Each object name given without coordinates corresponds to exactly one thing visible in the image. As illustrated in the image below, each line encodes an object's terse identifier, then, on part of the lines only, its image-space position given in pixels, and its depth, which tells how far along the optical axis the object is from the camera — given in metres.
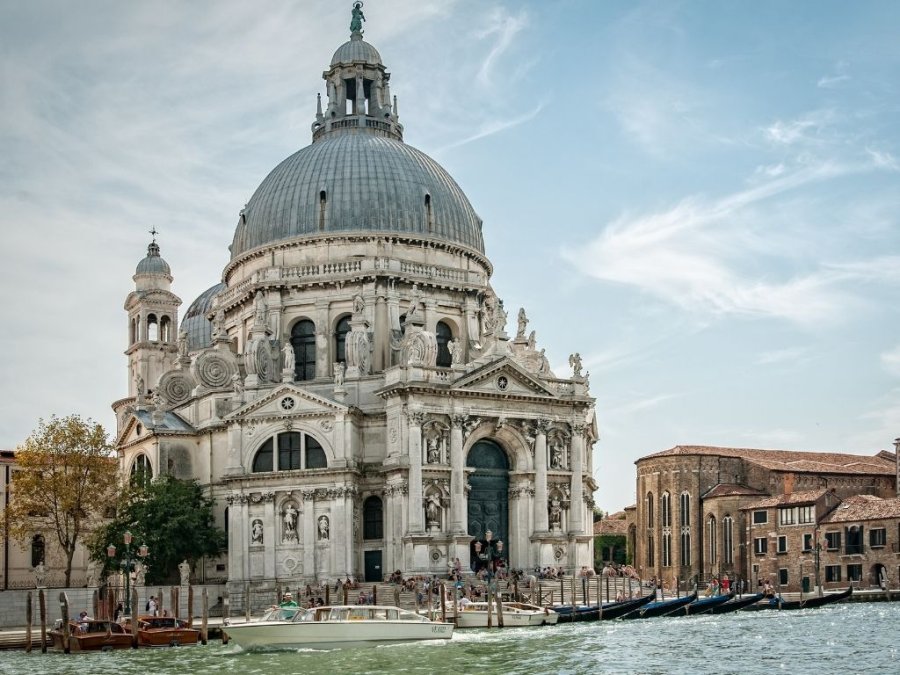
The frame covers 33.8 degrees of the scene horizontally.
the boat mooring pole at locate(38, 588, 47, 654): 41.16
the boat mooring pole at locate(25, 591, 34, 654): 40.90
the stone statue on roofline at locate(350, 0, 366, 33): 70.19
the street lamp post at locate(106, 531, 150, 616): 46.94
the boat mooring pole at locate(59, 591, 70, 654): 41.06
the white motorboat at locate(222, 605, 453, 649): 40.75
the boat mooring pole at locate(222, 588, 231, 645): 53.08
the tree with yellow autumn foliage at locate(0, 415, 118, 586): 57.09
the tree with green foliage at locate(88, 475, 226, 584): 56.41
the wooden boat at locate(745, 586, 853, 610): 58.06
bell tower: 82.62
